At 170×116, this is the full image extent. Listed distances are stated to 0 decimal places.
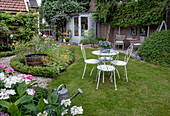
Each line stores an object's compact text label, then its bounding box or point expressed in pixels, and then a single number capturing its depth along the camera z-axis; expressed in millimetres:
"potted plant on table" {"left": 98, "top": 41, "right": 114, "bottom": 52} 4145
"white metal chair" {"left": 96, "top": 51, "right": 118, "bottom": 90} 3720
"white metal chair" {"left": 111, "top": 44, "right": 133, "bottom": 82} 4087
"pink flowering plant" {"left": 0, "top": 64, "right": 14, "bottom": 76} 1986
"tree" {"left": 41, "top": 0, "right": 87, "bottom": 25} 13806
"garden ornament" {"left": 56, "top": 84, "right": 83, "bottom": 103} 2273
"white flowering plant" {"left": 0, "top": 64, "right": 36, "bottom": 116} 1344
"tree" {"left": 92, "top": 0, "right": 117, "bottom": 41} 9789
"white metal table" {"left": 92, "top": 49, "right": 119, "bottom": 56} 4012
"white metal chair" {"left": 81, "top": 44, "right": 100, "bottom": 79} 4280
